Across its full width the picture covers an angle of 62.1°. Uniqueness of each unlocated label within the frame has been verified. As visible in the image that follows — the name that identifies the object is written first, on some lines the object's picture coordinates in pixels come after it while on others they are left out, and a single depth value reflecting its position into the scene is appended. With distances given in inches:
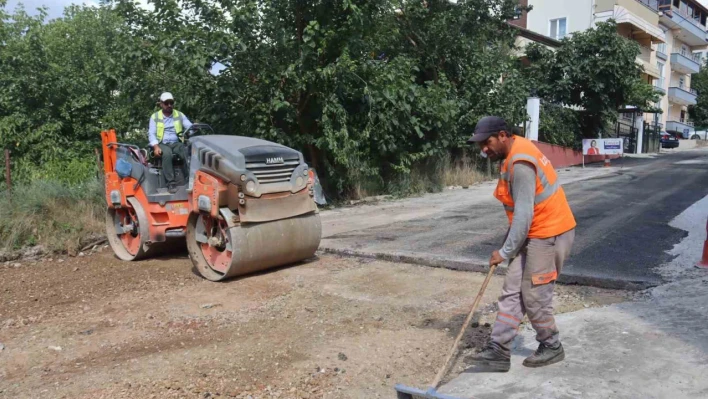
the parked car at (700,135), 1819.6
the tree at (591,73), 834.8
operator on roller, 289.7
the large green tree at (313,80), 407.2
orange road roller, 245.8
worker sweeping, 147.0
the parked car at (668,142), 1333.2
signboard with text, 837.2
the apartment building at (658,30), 1344.7
